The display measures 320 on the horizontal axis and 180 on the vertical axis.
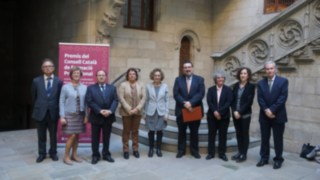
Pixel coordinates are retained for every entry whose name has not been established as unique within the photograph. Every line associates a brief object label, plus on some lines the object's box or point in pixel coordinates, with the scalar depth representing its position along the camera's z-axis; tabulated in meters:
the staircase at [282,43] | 6.20
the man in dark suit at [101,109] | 5.39
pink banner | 6.16
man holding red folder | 5.80
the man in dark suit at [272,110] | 5.30
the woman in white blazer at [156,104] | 5.82
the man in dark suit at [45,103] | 5.43
